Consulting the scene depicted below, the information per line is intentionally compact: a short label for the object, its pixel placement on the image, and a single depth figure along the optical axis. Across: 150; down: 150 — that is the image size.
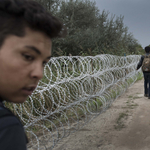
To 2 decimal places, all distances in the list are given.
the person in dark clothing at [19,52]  0.61
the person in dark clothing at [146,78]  7.29
